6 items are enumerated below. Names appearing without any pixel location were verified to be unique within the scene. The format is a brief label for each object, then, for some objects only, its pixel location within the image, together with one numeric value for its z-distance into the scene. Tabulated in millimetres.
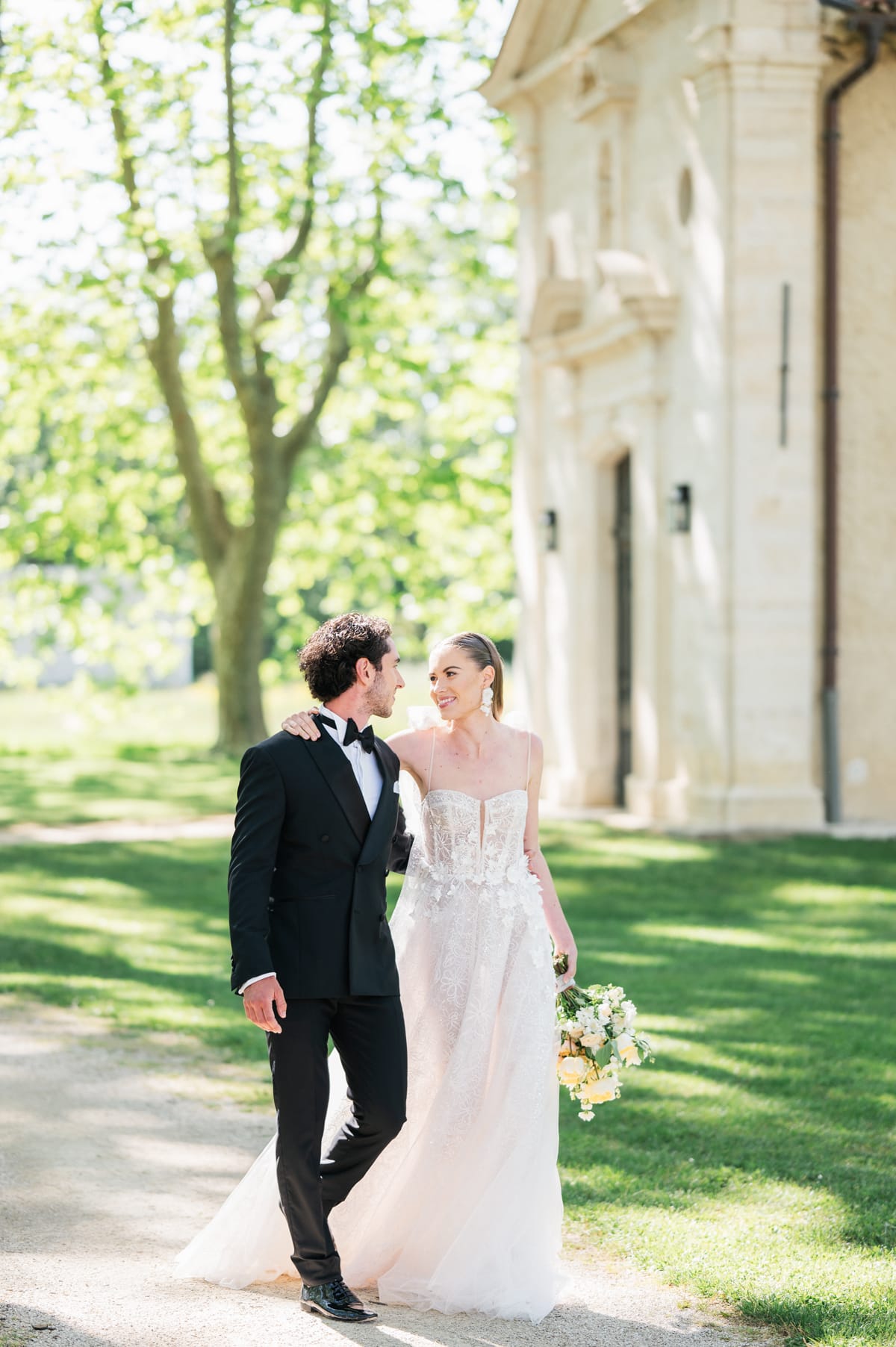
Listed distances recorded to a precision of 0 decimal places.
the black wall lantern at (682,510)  16203
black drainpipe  15789
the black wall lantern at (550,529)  19141
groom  4695
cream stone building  15617
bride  5051
